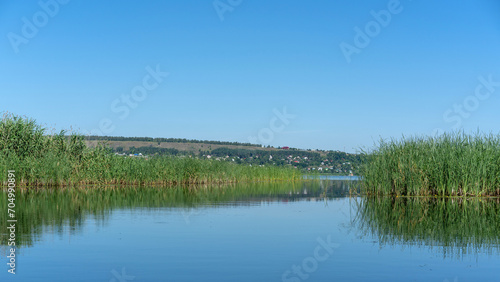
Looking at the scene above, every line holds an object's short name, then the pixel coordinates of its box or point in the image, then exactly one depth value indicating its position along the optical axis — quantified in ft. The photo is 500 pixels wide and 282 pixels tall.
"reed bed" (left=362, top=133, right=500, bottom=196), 74.74
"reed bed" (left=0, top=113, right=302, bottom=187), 99.40
